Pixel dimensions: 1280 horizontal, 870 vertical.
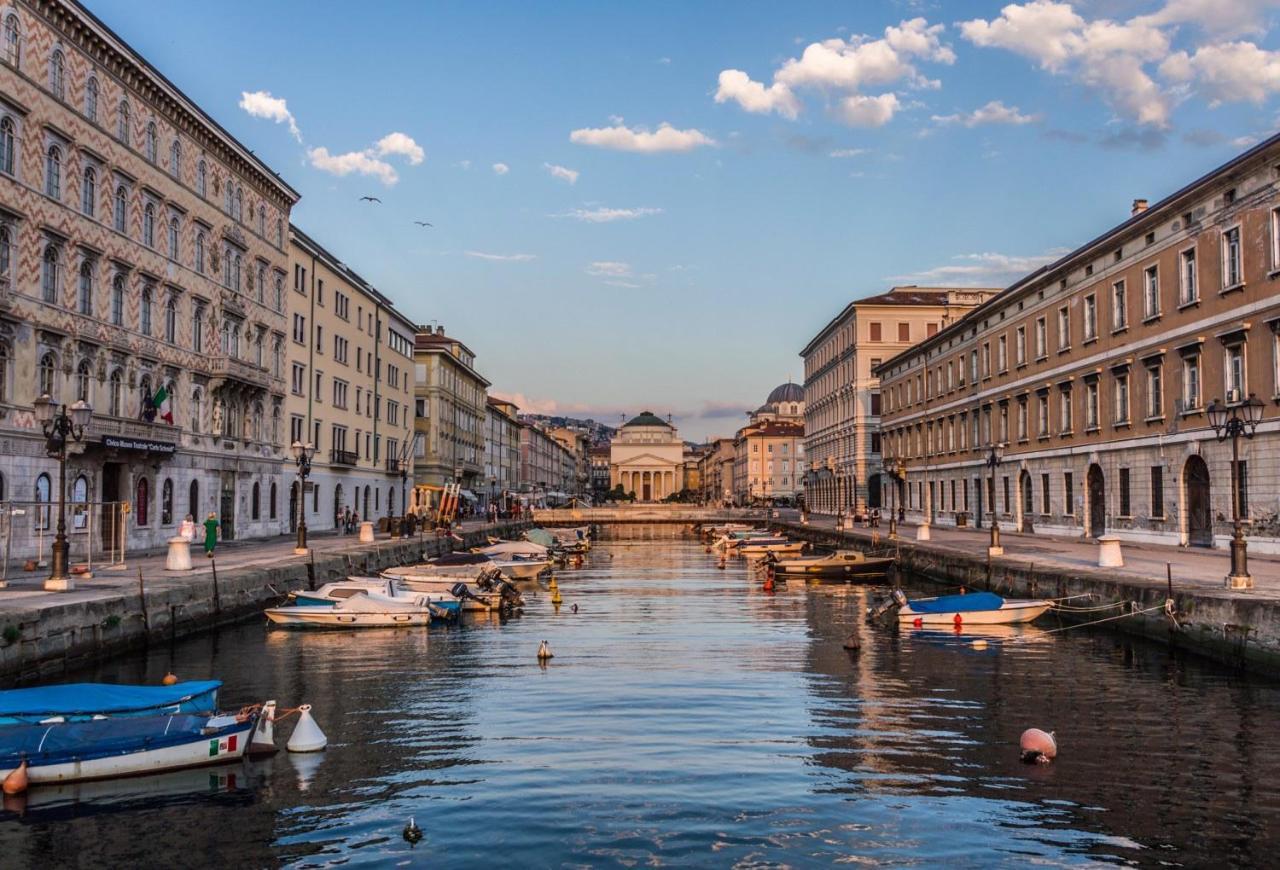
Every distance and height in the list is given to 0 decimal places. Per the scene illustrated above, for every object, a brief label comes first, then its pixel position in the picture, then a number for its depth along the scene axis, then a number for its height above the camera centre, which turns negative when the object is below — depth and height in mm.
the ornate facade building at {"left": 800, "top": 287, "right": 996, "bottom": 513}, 104188 +13791
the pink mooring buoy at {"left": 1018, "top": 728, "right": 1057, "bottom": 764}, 15773 -3825
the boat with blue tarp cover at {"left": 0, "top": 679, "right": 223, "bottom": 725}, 15133 -3000
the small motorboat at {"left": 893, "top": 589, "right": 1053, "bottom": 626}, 31234 -3546
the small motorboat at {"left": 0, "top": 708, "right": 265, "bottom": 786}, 14531 -3452
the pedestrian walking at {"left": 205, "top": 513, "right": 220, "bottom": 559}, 39138 -1279
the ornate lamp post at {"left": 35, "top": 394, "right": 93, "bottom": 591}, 26812 +1726
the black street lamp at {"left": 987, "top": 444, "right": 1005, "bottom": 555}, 42625 -1352
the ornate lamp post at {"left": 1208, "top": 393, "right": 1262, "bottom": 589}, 25438 +1326
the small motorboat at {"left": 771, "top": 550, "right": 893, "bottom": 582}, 52875 -3797
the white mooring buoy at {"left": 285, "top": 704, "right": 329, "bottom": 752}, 16375 -3716
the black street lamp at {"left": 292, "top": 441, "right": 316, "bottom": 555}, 43750 +1220
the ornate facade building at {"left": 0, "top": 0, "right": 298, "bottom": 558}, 35656 +8683
